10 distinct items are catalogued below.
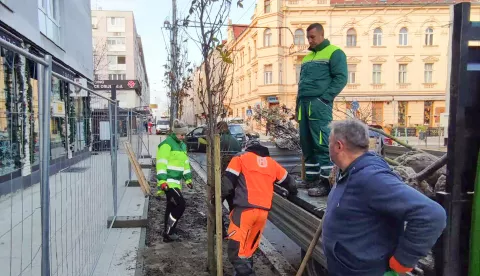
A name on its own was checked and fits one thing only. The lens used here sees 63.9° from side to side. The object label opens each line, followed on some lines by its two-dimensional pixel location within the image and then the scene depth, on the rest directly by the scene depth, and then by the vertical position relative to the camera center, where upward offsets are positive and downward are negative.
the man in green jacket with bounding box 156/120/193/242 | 5.66 -0.77
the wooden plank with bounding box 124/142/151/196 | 8.22 -1.08
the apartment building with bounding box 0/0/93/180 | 1.99 +0.00
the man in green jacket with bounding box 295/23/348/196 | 4.43 +0.45
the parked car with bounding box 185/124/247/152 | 19.57 -0.59
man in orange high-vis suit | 3.79 -0.75
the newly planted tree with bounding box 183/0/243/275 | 3.98 +0.46
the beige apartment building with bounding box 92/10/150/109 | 58.47 +12.91
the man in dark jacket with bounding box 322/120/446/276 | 1.85 -0.48
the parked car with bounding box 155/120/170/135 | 45.47 -0.35
